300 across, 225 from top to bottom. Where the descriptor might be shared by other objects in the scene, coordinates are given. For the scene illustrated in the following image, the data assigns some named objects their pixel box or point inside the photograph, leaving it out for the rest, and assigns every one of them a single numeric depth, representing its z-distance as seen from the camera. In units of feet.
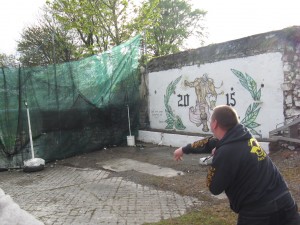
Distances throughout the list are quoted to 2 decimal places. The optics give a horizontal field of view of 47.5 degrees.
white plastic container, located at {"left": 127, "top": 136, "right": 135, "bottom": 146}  39.27
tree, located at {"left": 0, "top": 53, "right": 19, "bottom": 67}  91.54
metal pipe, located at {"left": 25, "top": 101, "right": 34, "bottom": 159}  28.77
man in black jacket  7.91
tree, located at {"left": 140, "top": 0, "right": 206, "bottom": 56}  96.58
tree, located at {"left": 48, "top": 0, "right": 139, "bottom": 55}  53.36
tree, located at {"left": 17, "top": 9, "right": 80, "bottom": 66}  78.28
